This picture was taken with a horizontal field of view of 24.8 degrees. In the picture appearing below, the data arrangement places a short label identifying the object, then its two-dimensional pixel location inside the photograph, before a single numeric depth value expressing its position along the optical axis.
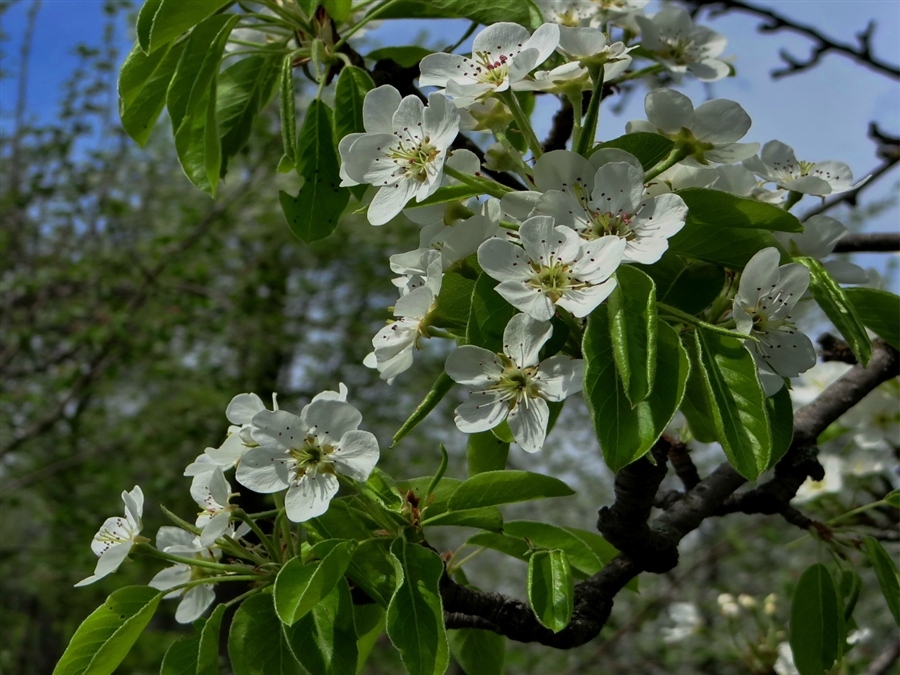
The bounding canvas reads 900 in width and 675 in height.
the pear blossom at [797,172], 0.50
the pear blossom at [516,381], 0.46
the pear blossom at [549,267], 0.45
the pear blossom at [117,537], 0.50
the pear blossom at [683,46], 0.57
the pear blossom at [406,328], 0.47
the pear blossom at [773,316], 0.47
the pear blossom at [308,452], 0.49
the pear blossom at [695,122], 0.48
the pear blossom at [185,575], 0.51
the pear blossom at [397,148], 0.47
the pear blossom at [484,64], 0.48
